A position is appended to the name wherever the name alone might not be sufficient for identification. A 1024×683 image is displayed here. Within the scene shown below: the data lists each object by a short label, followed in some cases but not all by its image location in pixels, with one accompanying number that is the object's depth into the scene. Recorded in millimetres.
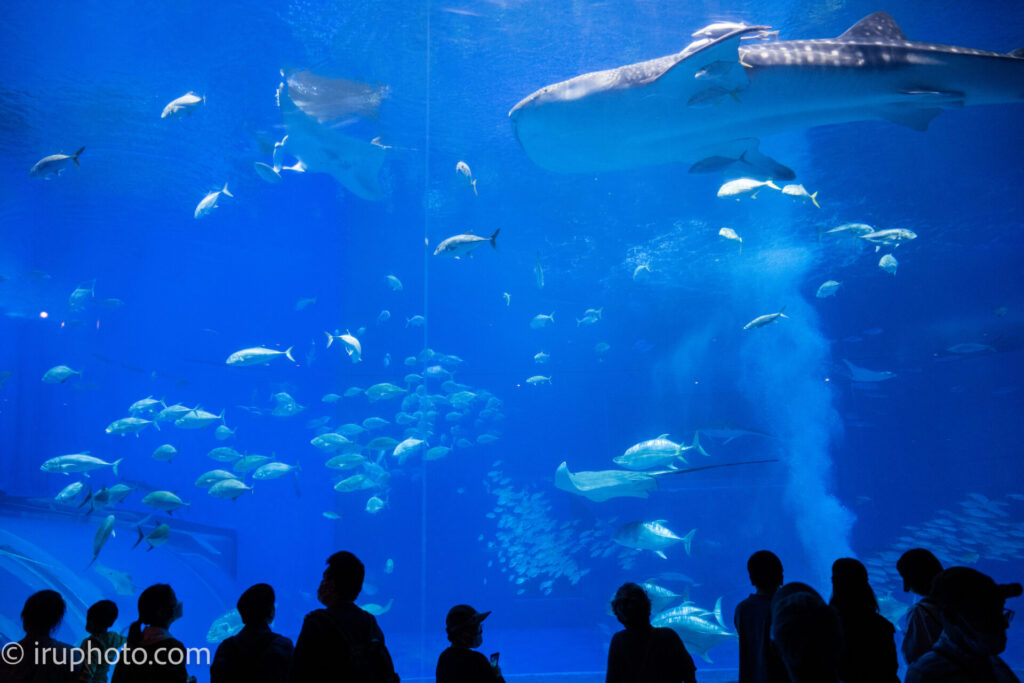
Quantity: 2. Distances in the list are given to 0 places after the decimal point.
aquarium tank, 7191
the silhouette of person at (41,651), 2057
